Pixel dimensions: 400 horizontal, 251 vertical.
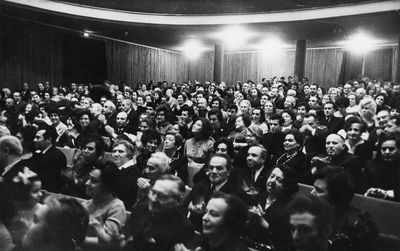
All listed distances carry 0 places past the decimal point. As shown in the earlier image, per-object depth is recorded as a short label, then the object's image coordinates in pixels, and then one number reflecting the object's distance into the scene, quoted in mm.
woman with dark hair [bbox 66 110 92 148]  5254
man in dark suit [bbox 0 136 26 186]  3111
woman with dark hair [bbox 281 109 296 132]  4992
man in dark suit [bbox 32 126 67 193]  3533
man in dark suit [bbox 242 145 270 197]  3389
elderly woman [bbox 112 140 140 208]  3135
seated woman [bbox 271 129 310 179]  3683
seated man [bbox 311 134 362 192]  3377
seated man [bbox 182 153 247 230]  2842
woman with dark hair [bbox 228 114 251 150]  4512
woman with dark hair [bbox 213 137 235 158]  3840
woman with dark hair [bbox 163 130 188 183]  3812
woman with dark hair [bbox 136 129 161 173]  3896
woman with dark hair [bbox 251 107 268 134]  5266
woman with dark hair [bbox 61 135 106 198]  3403
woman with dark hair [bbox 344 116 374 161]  3824
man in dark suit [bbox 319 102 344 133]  5061
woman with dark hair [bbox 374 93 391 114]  6086
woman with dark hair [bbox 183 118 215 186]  4425
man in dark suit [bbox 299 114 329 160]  3850
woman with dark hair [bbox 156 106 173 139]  5474
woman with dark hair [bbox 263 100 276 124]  5917
